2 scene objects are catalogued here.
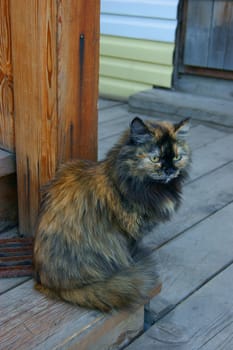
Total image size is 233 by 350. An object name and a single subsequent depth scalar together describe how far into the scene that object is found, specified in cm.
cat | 169
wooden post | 177
